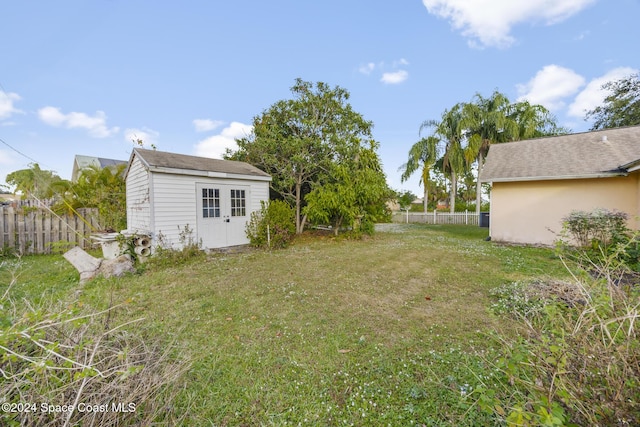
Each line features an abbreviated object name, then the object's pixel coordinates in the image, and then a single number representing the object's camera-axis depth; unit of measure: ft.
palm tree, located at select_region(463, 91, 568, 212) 58.95
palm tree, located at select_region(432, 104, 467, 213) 62.23
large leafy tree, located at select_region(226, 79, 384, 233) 34.12
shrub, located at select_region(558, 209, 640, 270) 21.31
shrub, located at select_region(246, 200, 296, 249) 28.48
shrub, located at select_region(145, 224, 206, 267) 20.92
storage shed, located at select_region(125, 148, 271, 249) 23.49
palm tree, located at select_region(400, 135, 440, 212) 66.03
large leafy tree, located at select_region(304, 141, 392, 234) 31.96
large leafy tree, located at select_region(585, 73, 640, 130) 53.78
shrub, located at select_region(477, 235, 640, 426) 3.51
